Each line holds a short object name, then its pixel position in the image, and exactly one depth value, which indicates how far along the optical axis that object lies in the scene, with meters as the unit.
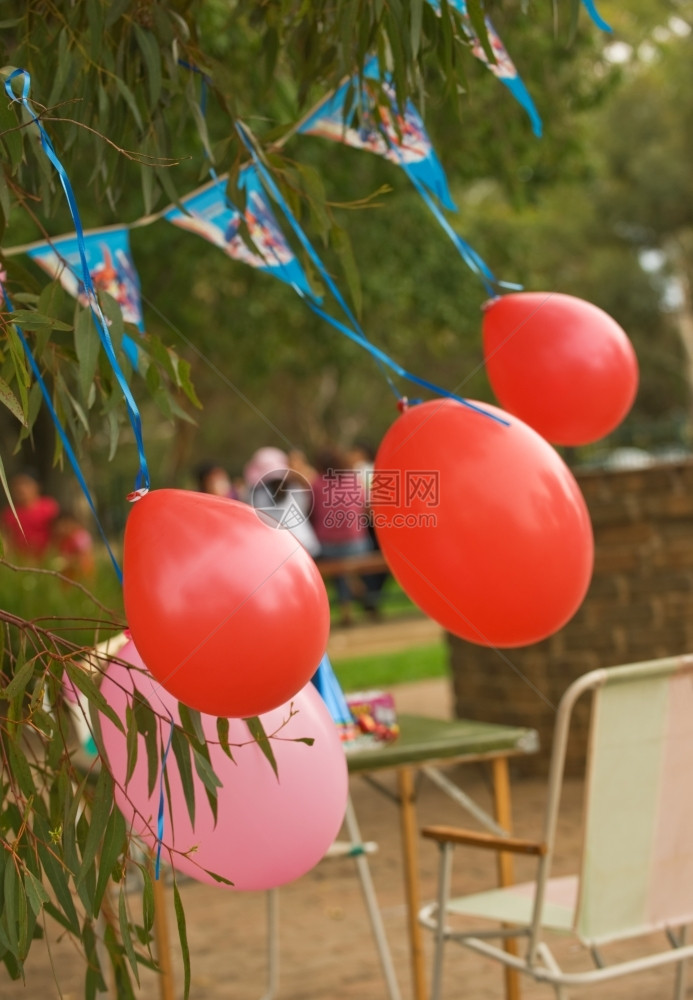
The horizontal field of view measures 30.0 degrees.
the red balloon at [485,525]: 1.94
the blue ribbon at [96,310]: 1.61
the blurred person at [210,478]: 10.58
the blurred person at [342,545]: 12.52
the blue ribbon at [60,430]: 1.89
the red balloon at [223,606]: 1.55
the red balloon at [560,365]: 2.40
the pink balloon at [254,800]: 1.98
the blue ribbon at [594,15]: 2.20
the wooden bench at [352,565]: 12.30
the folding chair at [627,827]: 2.81
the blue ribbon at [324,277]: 2.08
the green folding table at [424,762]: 3.35
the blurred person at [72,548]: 9.05
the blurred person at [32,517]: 10.91
